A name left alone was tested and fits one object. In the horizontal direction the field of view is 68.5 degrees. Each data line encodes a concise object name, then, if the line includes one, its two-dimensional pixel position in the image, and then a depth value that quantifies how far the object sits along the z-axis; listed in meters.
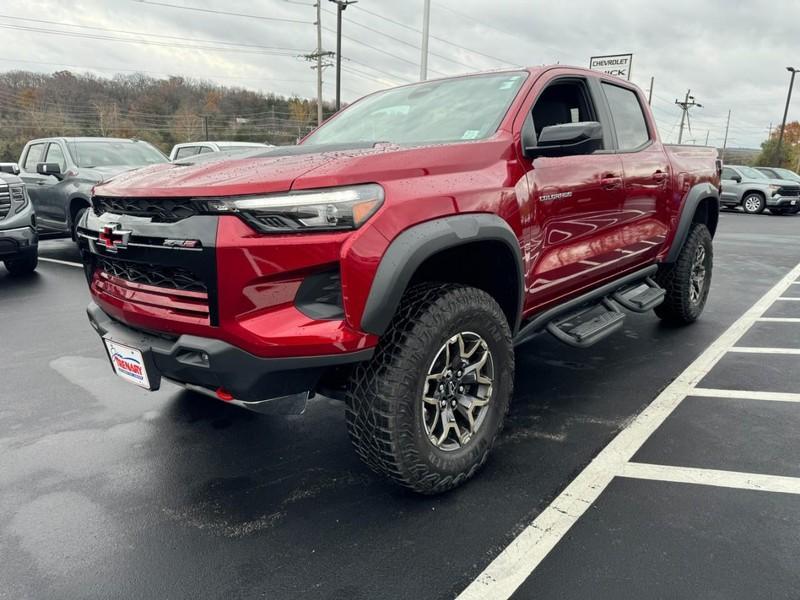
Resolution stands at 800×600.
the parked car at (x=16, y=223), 6.76
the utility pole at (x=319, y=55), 38.50
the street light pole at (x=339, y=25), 29.48
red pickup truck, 2.06
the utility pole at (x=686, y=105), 64.62
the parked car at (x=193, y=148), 10.97
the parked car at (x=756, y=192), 19.45
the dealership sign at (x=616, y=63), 20.27
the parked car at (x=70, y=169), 8.14
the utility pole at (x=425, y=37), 17.67
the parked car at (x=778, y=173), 20.37
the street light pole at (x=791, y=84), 42.91
